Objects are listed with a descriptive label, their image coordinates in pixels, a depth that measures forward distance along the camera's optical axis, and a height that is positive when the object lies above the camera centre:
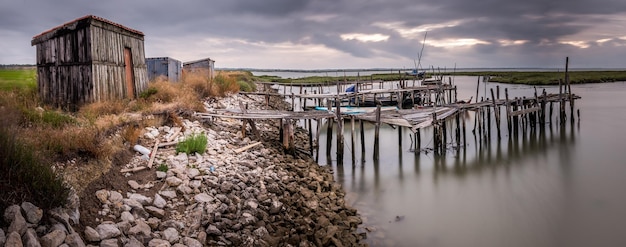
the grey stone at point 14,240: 5.06 -1.72
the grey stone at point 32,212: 5.68 -1.54
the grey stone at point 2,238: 5.08 -1.70
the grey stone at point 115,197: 7.56 -1.79
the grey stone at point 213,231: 7.72 -2.50
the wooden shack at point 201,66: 30.03 +2.55
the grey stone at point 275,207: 9.41 -2.53
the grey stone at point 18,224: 5.31 -1.60
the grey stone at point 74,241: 5.76 -1.98
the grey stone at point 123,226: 6.82 -2.11
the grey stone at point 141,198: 7.95 -1.92
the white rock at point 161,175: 9.24 -1.69
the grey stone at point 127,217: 7.14 -2.04
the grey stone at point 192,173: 9.70 -1.76
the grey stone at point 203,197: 8.71 -2.12
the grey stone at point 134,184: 8.45 -1.75
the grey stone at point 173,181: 9.02 -1.80
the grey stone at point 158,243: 6.74 -2.38
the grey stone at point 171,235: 7.12 -2.38
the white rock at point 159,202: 8.07 -2.03
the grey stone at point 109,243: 6.19 -2.17
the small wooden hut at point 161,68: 25.38 +2.08
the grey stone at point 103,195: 7.41 -1.73
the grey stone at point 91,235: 6.23 -2.05
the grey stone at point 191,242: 7.10 -2.50
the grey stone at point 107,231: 6.43 -2.07
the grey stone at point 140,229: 6.90 -2.20
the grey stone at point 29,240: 5.25 -1.78
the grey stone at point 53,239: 5.51 -1.87
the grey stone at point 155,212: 7.75 -2.12
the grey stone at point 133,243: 6.42 -2.26
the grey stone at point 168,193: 8.52 -1.96
